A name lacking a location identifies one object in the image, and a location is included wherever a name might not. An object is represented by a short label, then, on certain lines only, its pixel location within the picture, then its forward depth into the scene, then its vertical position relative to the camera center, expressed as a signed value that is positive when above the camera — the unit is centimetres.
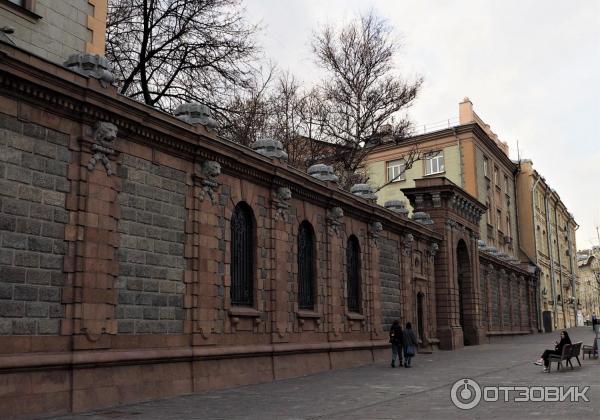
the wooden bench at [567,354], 1725 -96
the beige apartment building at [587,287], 10394 +459
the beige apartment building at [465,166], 4659 +1088
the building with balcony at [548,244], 5716 +658
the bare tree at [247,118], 2536 +820
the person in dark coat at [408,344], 2048 -77
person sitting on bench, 1725 -88
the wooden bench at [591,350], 2134 -105
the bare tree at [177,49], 2378 +949
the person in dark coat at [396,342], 2052 -71
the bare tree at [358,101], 3509 +1109
